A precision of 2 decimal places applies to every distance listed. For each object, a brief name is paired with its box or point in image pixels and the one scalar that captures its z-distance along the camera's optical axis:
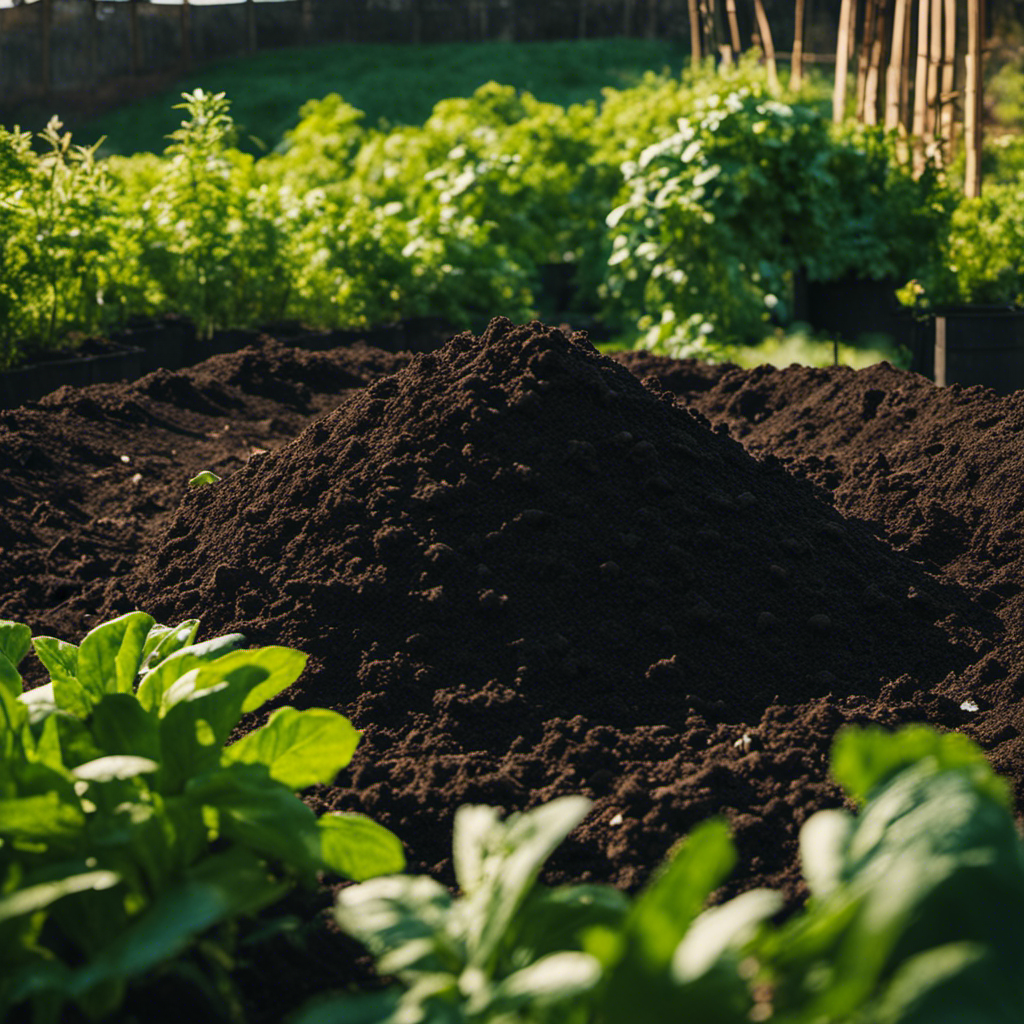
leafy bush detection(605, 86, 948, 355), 7.73
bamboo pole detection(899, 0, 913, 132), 8.60
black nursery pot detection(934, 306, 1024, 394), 6.04
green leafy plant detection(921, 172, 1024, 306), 6.74
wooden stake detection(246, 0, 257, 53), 25.19
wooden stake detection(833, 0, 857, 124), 9.16
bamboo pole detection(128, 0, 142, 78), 22.66
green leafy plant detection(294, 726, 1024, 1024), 0.94
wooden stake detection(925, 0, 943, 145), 8.15
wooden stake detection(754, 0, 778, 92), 10.76
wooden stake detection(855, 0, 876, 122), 9.30
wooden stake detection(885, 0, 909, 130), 8.57
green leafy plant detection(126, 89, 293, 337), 7.27
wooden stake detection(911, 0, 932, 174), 8.31
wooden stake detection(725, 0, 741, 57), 11.80
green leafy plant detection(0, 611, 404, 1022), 1.22
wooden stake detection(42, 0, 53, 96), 20.67
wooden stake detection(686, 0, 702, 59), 12.94
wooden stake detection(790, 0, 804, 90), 10.90
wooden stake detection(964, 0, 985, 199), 7.38
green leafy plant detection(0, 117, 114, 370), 5.72
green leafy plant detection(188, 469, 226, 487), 4.15
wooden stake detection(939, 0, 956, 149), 8.22
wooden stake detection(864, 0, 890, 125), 9.13
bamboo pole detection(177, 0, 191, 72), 23.56
